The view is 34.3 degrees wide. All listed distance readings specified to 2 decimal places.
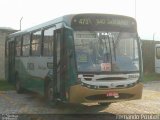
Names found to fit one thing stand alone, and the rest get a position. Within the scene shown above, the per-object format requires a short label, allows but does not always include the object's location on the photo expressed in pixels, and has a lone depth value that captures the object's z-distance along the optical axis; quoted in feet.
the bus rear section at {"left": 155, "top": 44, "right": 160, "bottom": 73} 65.85
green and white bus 23.98
